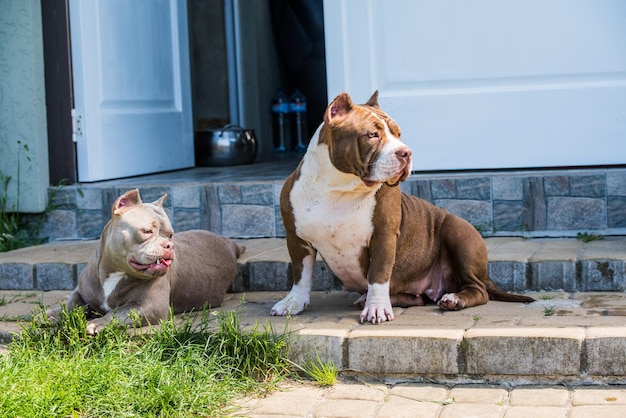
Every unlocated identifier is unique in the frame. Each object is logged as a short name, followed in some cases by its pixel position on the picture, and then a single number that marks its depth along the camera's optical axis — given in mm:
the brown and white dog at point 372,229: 3807
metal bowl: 7547
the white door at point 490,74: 5340
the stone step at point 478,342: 3441
